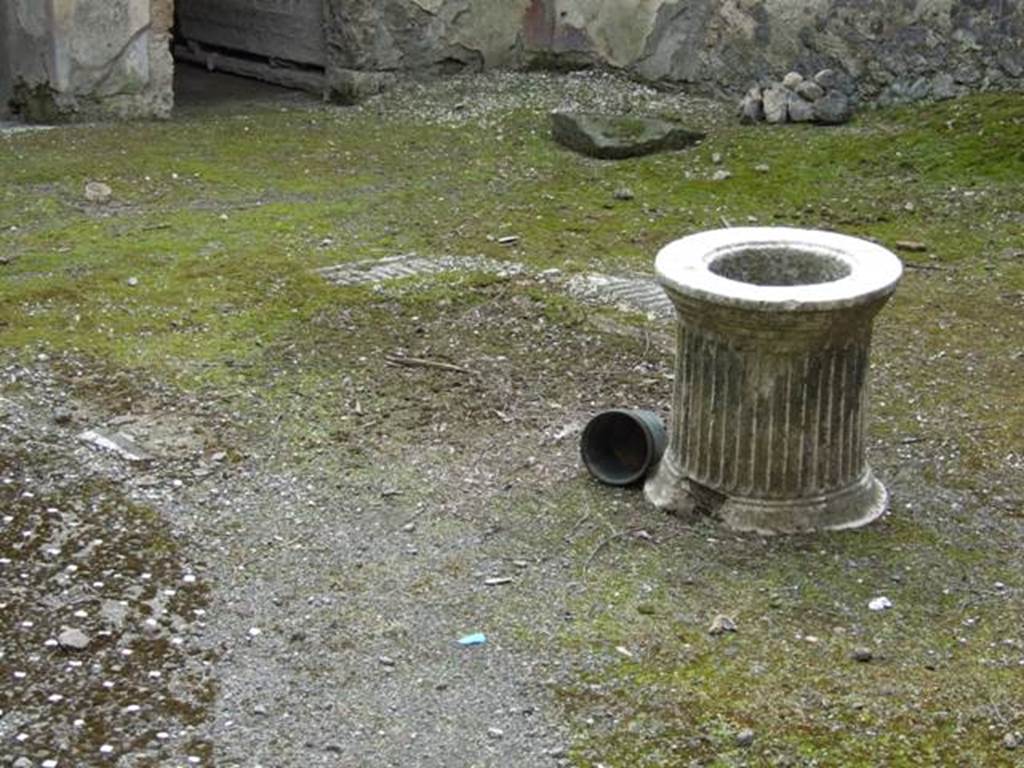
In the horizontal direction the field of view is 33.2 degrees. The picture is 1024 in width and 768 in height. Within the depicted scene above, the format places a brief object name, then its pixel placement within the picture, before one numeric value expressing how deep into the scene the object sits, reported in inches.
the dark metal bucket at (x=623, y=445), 228.8
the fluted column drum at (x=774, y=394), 207.2
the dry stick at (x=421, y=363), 270.1
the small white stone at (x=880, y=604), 197.6
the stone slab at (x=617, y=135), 388.8
